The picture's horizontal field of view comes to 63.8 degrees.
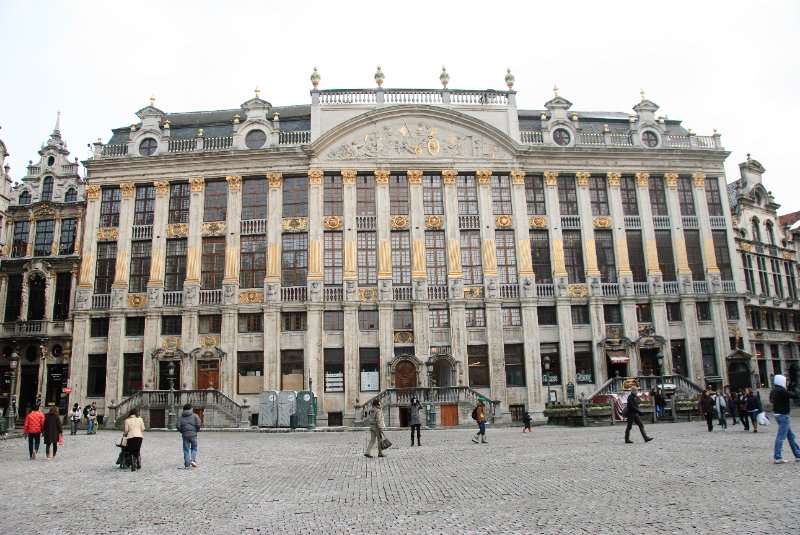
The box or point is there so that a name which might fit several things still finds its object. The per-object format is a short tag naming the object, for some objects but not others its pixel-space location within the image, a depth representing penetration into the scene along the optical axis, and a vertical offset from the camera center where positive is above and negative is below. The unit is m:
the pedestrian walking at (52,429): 20.12 -0.59
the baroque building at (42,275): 42.44 +9.12
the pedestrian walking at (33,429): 20.41 -0.59
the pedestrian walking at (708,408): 25.17 -0.66
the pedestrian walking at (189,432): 17.42 -0.69
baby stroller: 16.97 -1.08
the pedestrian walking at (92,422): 32.62 -0.68
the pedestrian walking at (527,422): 29.94 -1.20
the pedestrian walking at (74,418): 31.75 -0.45
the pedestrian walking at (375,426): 19.99 -0.79
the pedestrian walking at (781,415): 14.40 -0.58
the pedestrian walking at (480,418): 23.50 -0.74
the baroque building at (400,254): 40.34 +9.42
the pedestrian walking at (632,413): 20.72 -0.64
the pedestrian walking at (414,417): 24.31 -0.66
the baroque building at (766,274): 46.38 +8.59
